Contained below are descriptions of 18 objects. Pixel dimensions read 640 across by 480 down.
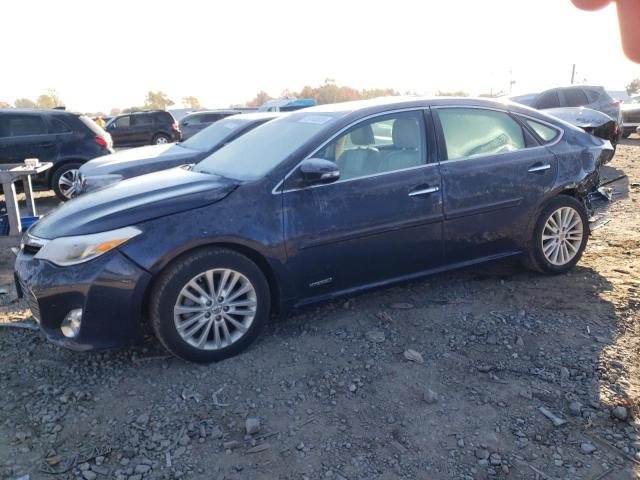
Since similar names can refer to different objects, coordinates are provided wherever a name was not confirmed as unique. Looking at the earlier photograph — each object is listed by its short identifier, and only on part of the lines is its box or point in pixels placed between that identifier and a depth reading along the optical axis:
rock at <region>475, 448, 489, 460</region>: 2.53
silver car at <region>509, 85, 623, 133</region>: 12.24
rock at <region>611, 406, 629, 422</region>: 2.74
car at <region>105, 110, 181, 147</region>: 18.75
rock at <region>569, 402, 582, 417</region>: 2.81
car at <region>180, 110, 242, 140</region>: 19.56
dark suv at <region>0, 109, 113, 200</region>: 9.16
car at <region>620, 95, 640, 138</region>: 17.27
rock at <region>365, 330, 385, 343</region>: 3.62
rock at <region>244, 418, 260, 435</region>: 2.75
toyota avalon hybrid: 3.20
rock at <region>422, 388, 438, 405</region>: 2.95
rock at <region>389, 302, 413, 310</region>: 4.08
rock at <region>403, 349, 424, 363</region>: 3.37
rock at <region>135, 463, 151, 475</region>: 2.53
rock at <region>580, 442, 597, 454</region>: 2.56
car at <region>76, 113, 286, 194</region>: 6.77
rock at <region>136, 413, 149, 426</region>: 2.86
